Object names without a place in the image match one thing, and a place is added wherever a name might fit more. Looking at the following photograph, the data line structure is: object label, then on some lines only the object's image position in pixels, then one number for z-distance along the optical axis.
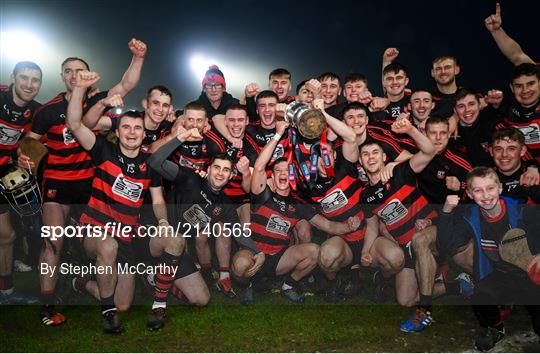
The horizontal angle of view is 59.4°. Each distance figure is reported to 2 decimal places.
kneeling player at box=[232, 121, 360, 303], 4.32
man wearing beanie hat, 5.56
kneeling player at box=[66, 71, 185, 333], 3.86
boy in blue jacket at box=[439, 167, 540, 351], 3.37
